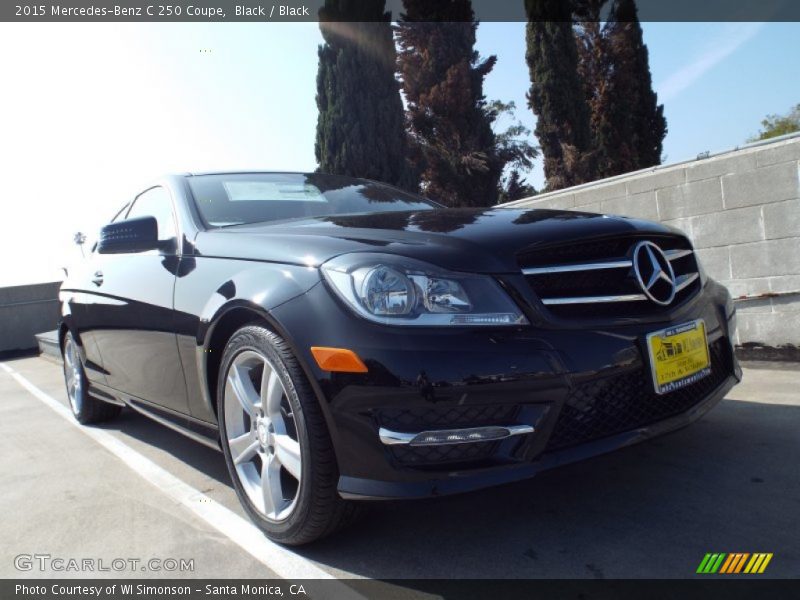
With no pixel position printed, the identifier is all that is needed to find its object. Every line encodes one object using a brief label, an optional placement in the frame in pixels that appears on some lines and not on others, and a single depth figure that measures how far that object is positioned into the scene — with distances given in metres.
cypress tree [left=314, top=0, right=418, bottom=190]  16.41
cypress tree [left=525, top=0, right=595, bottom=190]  20.94
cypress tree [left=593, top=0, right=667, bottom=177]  24.05
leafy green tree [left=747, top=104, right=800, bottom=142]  41.83
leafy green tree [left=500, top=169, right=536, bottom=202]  26.88
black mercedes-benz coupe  1.90
